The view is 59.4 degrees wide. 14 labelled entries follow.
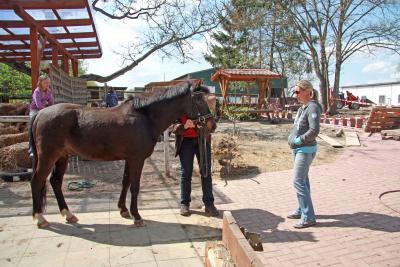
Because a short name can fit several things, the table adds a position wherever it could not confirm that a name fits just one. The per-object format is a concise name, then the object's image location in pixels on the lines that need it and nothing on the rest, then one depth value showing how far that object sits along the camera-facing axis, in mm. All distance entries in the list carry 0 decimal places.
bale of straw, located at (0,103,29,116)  10164
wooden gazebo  18766
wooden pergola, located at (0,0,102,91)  7289
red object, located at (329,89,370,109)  31456
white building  48625
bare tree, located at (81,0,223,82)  17125
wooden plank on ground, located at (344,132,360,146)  11109
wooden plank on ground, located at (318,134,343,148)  10905
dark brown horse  4277
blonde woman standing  4230
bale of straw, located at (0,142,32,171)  7043
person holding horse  4738
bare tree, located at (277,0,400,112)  22125
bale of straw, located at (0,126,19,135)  8452
